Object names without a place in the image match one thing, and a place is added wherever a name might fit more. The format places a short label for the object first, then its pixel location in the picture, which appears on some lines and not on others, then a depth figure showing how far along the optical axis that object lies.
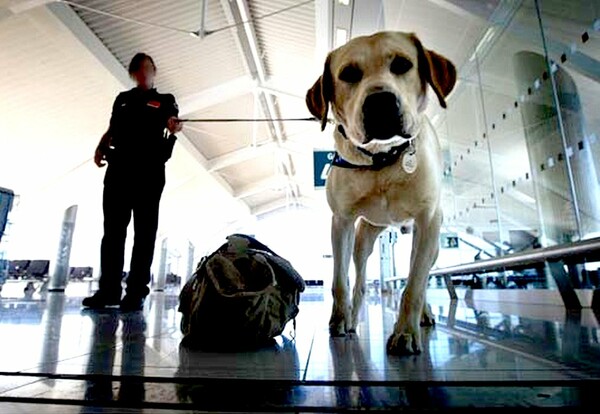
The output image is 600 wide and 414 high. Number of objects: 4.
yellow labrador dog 1.36
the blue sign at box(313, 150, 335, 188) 7.12
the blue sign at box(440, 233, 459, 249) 5.77
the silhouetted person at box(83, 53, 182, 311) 2.90
